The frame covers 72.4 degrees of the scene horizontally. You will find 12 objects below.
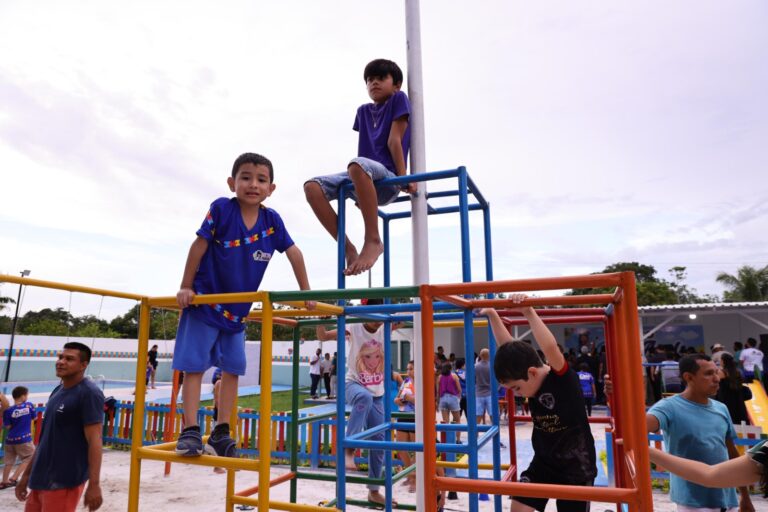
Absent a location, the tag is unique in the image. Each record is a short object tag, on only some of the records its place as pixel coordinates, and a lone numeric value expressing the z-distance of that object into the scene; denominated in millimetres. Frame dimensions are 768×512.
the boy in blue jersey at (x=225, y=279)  2629
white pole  3357
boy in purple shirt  3160
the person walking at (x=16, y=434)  6934
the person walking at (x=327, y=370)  18719
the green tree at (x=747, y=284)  33719
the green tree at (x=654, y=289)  37688
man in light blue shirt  3453
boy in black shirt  2811
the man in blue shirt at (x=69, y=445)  3617
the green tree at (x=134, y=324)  36938
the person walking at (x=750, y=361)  12039
